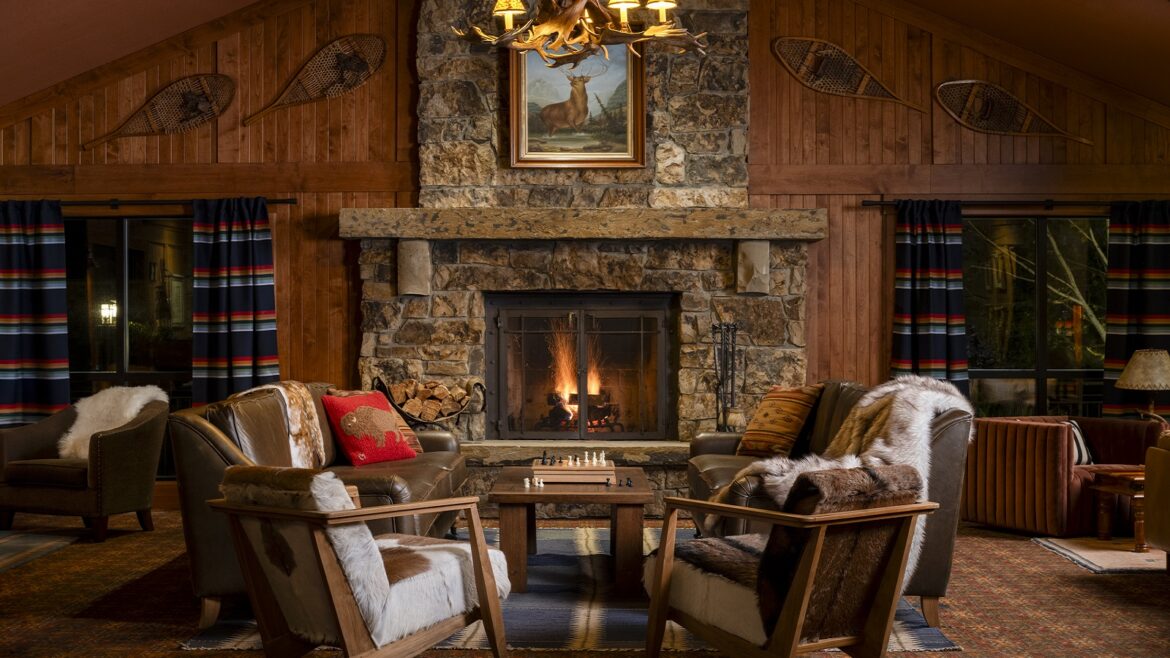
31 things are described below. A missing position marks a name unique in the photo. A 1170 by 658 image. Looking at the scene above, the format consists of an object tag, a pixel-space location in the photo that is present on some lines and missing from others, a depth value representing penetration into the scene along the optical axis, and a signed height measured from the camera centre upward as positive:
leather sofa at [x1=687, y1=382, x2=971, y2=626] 3.94 -0.72
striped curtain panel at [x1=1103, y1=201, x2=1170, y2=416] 6.62 +0.16
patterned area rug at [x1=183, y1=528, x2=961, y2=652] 3.77 -1.21
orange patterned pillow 5.46 -0.58
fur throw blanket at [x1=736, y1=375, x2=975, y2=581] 3.81 -0.46
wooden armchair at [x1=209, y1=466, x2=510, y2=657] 2.99 -0.80
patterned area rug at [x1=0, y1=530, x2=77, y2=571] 5.19 -1.22
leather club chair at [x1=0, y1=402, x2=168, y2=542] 5.62 -0.87
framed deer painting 6.74 +1.38
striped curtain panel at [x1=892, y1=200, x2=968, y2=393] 6.70 +0.15
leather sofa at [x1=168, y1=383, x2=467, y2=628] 3.92 -0.66
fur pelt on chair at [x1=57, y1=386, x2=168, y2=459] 5.97 -0.55
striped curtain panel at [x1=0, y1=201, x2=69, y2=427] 6.79 +0.12
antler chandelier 3.97 +1.16
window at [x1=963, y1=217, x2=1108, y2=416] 7.00 +0.01
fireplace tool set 6.61 -0.33
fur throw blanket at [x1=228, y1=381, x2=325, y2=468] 4.76 -0.52
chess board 4.79 -0.74
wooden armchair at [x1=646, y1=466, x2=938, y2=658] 2.96 -0.79
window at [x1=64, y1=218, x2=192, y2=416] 7.16 +0.09
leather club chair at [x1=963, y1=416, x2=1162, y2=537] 5.70 -0.89
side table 5.36 -0.97
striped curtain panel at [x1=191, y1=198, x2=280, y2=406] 6.74 +0.07
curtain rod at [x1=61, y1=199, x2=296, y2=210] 6.89 +0.80
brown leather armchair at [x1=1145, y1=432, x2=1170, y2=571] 4.57 -0.82
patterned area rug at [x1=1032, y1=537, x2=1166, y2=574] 4.98 -1.24
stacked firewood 6.54 -0.52
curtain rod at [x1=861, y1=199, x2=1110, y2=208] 6.81 +0.75
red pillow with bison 5.32 -0.59
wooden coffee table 4.48 -0.91
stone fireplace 6.63 +0.51
